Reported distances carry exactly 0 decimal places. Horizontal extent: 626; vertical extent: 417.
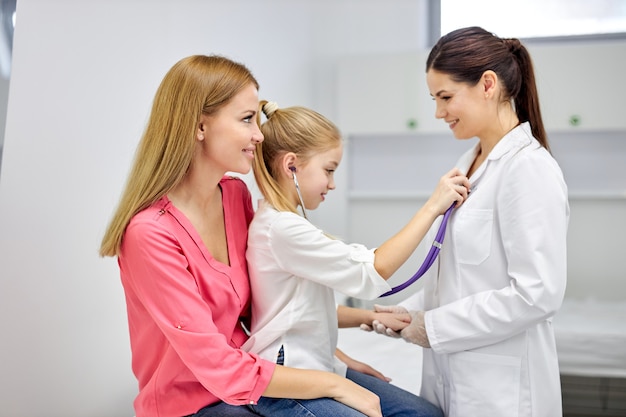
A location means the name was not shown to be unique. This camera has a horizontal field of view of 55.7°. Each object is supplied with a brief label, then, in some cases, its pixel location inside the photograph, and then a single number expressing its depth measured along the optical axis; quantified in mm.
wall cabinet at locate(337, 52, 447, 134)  3404
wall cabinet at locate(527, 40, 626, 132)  3139
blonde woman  1130
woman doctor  1248
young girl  1260
